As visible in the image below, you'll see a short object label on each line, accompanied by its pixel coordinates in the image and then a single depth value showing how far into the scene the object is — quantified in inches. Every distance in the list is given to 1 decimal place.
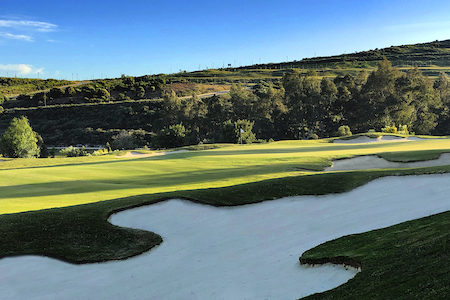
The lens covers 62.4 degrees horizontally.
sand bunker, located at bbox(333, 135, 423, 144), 1604.9
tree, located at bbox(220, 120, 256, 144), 2119.8
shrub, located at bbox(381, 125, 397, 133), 1941.4
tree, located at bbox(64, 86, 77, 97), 4244.6
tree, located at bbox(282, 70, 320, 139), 2524.6
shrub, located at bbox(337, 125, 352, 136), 2196.1
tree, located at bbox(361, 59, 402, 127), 2367.1
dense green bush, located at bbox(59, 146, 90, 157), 2121.1
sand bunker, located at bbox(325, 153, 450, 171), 825.5
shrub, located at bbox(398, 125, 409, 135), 1964.6
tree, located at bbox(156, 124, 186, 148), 2214.1
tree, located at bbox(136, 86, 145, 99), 4059.8
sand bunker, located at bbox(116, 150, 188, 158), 1522.0
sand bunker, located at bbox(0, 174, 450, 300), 309.1
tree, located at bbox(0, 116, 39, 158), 2073.1
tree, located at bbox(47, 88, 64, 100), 4173.5
